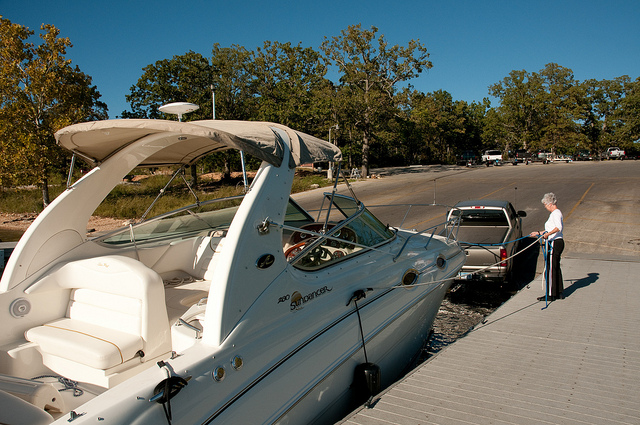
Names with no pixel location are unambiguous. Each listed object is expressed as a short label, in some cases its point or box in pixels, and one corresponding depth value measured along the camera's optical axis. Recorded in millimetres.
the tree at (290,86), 32812
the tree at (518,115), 62500
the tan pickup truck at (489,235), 7684
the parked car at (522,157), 53656
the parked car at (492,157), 54759
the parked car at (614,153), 58219
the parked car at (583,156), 59031
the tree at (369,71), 34719
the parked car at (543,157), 53719
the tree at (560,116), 59025
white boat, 2557
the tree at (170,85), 29844
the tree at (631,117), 61500
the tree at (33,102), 15500
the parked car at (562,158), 55344
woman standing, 6344
